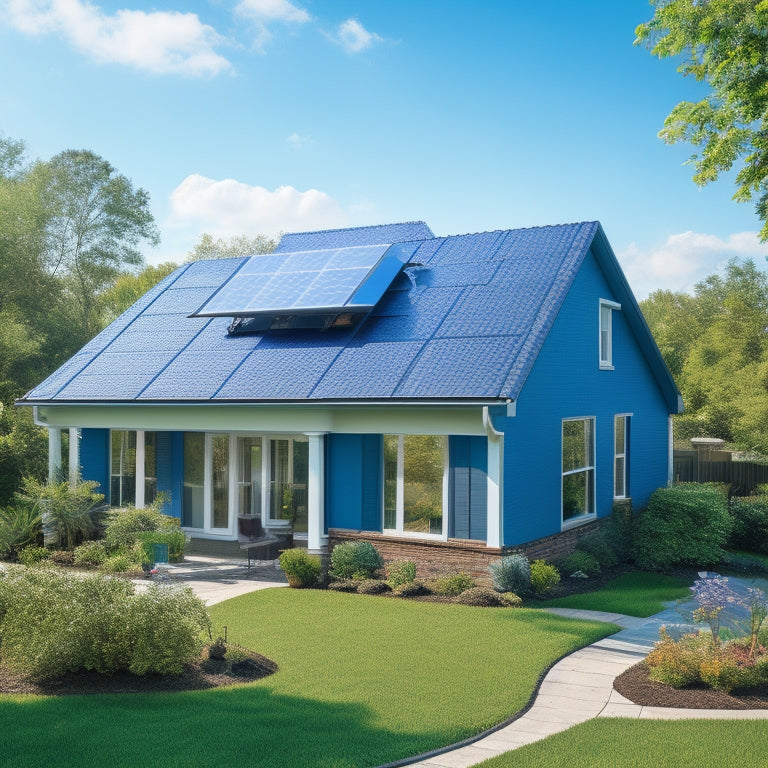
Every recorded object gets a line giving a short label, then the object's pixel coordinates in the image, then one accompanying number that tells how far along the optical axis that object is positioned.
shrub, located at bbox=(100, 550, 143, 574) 14.46
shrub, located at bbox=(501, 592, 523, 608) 12.01
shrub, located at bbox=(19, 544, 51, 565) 15.35
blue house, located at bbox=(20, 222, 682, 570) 13.48
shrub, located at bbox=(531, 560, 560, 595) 12.77
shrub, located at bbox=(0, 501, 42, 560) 16.20
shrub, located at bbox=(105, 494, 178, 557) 15.17
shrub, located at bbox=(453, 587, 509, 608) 12.08
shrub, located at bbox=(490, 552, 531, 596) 12.55
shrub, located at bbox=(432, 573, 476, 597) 12.66
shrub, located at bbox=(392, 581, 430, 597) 12.61
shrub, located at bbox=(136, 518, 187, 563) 14.75
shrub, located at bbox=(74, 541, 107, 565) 15.18
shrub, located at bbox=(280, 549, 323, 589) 13.26
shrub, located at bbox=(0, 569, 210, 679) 8.13
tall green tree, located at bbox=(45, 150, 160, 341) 36.94
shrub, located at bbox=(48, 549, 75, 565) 15.41
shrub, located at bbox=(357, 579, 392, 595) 12.84
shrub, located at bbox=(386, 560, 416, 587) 13.02
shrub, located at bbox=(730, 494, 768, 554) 19.62
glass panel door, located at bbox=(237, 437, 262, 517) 16.72
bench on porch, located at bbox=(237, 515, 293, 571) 16.02
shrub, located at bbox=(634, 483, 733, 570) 16.31
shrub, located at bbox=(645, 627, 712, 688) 8.30
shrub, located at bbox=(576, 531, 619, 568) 15.66
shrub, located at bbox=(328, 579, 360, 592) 13.05
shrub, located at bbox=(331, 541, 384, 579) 13.49
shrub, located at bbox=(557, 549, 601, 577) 14.64
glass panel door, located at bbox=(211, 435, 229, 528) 16.83
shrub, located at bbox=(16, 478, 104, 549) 16.00
